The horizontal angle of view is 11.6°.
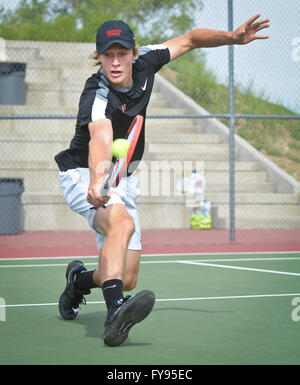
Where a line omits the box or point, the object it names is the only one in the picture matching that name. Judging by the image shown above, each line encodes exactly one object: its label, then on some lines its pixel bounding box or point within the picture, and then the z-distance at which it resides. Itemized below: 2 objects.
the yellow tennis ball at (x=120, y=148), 9.02
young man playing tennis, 8.92
